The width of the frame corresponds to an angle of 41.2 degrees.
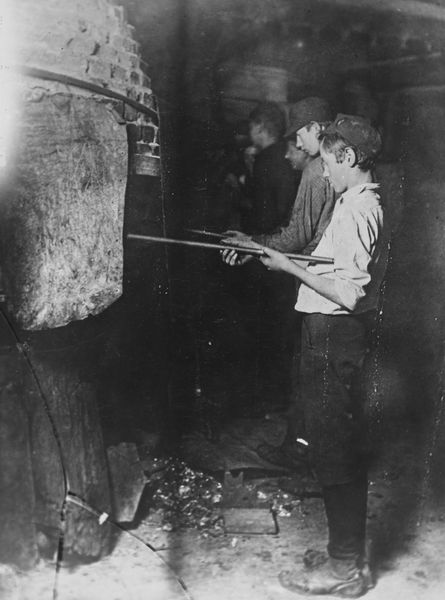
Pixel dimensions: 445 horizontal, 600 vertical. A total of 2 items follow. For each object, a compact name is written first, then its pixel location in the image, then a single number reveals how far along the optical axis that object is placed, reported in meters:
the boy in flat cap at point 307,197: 2.80
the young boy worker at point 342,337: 2.88
